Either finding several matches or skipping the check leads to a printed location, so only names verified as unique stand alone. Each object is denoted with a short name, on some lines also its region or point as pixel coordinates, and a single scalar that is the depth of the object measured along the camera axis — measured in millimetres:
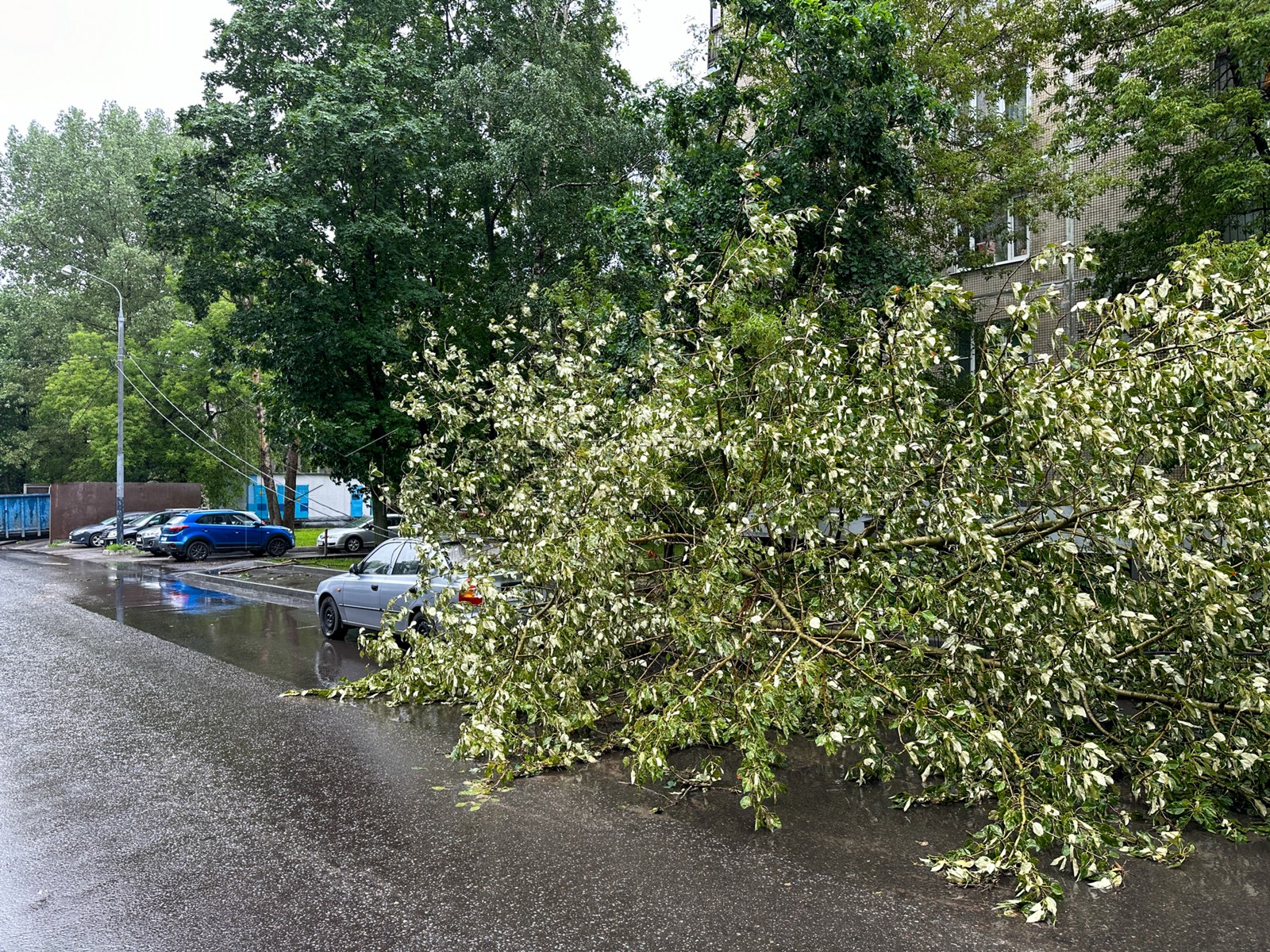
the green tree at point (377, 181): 18516
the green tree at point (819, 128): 13164
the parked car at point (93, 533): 37500
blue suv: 29516
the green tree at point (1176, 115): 14430
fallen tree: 5566
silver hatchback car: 10750
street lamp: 31281
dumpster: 44969
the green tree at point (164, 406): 40375
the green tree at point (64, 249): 47438
